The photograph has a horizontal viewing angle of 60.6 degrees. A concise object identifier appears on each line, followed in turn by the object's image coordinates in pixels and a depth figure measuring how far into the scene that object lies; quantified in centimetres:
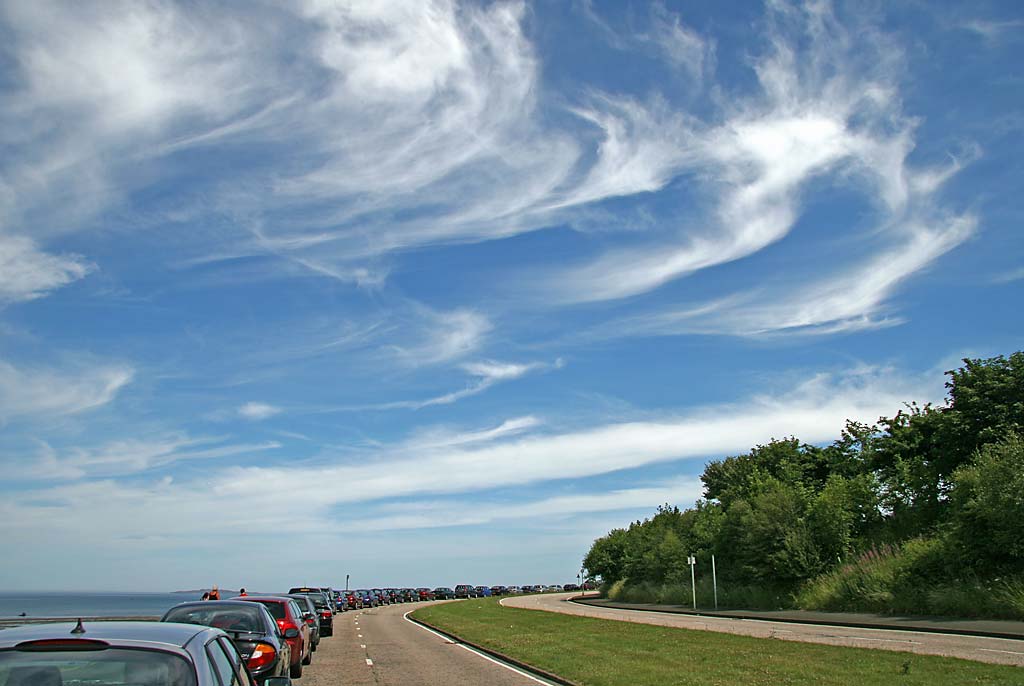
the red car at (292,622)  1714
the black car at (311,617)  2317
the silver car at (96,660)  456
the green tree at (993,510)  3112
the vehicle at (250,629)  1301
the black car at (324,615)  3106
